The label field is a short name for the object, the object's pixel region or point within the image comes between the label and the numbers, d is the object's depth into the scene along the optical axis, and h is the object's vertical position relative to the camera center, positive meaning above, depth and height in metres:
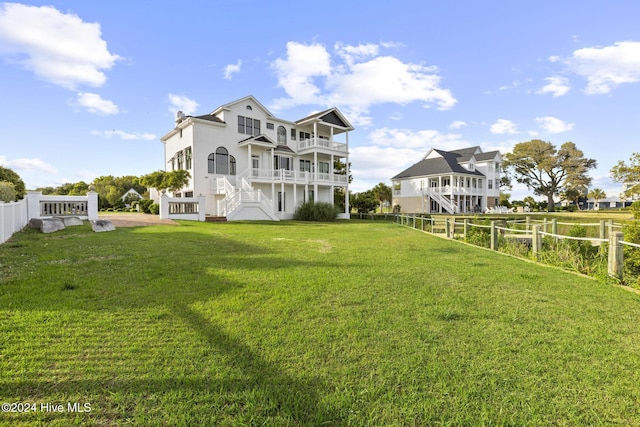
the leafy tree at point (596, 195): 73.94 +1.42
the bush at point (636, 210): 7.29 -0.22
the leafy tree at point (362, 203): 38.12 +0.23
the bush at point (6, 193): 12.55 +0.70
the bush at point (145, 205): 25.94 +0.27
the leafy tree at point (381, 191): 47.34 +1.87
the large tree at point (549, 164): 49.16 +5.75
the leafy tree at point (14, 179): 17.91 +1.79
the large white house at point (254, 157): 24.08 +4.19
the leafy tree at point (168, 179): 23.12 +2.06
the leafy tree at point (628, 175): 21.78 +1.87
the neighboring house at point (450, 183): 39.34 +2.67
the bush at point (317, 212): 25.87 -0.50
